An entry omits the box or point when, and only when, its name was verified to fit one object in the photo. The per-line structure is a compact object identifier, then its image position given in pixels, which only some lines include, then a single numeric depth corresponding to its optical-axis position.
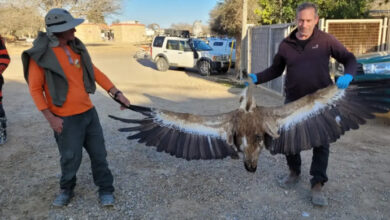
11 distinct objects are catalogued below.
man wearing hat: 3.29
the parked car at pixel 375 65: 6.60
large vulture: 3.28
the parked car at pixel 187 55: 16.61
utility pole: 12.08
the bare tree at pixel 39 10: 34.66
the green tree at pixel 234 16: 14.75
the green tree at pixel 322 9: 11.34
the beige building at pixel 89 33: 58.80
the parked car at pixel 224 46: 18.06
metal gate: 9.65
